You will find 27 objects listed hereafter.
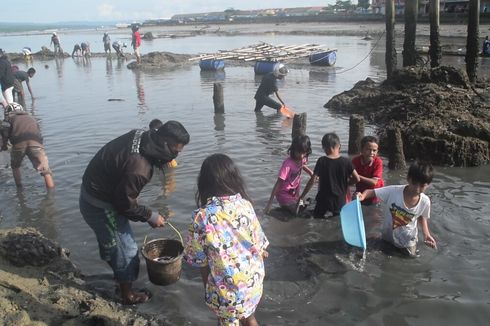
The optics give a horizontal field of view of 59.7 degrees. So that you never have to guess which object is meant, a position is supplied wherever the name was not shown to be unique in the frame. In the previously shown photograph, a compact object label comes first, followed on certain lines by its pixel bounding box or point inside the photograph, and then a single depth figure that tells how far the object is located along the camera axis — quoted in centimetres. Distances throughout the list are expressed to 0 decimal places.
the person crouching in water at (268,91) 1313
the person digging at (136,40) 2865
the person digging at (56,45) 3722
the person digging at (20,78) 1555
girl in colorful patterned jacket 301
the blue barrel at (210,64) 2553
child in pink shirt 586
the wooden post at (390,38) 1611
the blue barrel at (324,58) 2586
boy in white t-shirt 455
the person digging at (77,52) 3746
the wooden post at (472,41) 1441
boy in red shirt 588
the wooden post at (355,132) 931
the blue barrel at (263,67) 2320
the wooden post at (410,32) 1590
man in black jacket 360
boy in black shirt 566
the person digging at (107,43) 3812
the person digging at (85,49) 3697
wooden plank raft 2769
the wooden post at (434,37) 1600
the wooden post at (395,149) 850
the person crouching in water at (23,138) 698
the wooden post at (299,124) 999
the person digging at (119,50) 3547
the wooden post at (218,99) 1372
